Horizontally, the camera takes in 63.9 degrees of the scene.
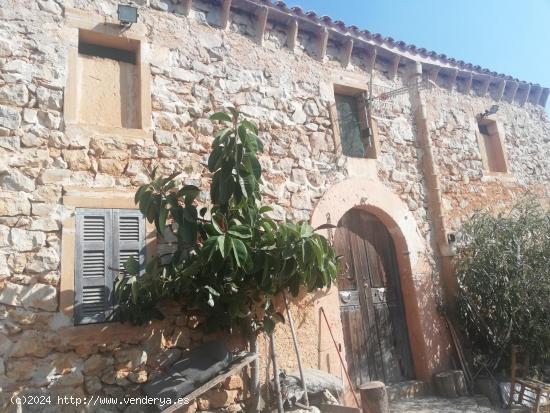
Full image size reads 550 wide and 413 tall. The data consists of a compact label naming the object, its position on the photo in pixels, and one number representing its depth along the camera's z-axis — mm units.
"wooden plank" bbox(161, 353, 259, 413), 3496
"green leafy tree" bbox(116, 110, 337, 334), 3816
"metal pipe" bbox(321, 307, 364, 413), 4955
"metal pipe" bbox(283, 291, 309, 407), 4379
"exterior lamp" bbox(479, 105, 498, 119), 7992
